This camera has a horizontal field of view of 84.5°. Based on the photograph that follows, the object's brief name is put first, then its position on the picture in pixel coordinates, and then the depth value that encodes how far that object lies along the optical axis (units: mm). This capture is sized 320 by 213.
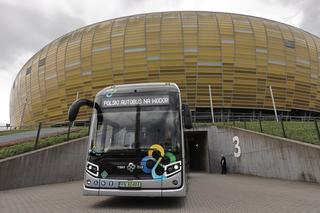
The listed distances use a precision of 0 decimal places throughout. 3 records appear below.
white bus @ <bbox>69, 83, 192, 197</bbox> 3931
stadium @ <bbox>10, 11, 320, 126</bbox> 22122
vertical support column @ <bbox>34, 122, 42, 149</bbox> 7192
